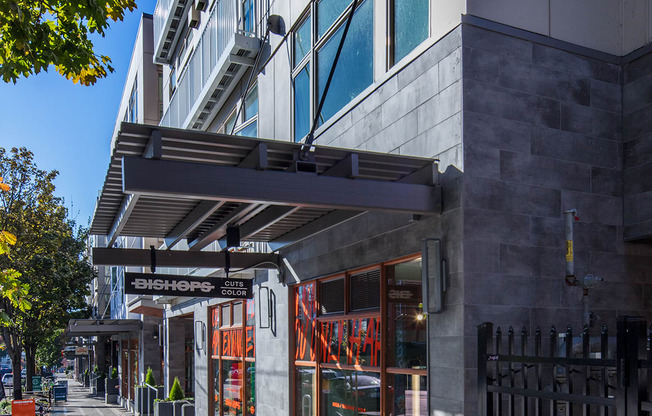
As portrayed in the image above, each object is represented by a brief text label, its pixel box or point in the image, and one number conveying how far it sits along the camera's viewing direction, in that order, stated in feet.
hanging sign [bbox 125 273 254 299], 33.63
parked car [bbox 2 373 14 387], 189.98
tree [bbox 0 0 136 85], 19.38
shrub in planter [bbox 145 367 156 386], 89.04
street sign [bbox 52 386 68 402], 108.58
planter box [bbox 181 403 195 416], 63.62
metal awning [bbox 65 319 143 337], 98.37
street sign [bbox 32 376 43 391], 125.59
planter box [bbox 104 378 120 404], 123.95
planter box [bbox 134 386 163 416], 82.33
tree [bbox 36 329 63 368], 227.46
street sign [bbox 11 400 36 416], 58.75
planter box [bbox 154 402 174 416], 67.15
